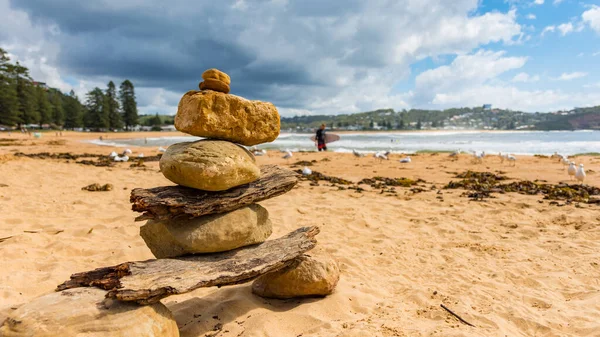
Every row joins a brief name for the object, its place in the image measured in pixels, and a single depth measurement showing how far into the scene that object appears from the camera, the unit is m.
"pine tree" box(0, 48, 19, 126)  52.72
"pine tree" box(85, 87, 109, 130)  76.69
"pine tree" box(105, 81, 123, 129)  79.02
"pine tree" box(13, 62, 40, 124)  60.60
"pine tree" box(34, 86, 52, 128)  69.75
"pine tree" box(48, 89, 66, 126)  79.81
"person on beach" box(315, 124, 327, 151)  24.77
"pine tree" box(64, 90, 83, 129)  81.75
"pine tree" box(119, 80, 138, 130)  83.38
